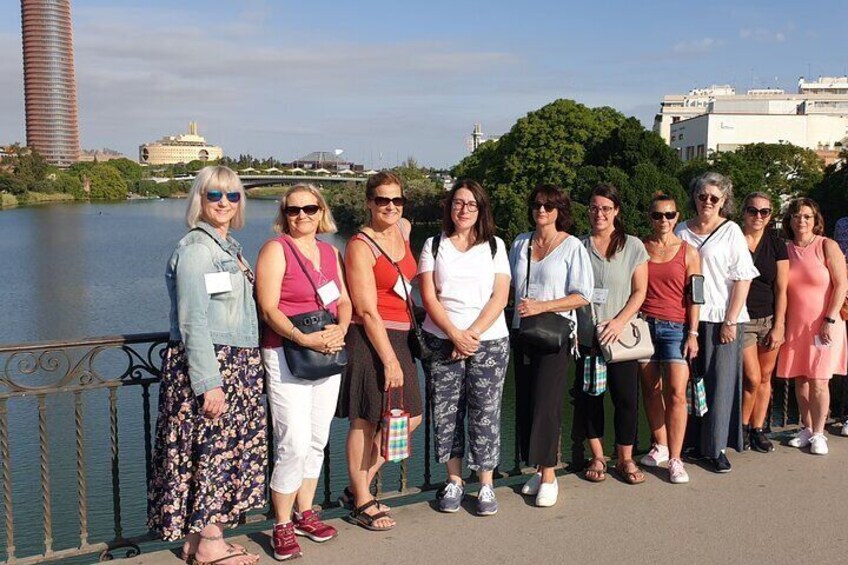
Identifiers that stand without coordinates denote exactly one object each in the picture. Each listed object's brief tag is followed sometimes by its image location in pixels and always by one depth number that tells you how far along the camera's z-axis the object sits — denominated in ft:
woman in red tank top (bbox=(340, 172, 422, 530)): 11.80
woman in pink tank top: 11.11
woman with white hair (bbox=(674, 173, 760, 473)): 14.74
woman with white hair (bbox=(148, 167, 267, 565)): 10.48
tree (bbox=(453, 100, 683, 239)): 84.64
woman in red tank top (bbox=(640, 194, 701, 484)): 14.32
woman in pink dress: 16.12
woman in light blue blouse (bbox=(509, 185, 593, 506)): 13.03
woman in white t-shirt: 12.40
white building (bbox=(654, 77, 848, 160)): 212.84
